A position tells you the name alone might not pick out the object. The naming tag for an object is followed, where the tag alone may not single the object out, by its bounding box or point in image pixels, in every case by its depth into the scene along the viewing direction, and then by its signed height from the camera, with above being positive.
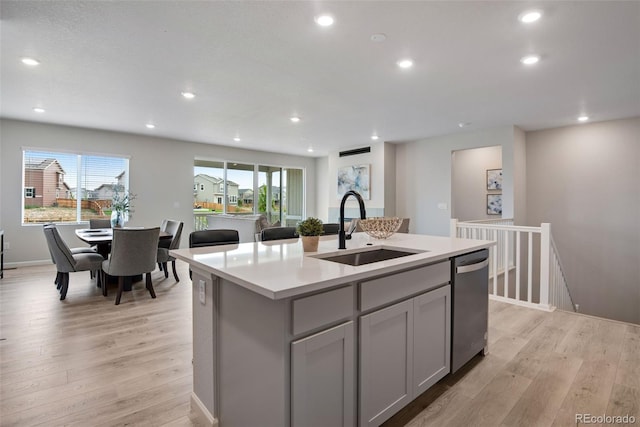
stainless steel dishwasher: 2.02 -0.65
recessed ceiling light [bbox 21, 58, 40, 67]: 3.13 +1.49
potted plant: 1.94 -0.14
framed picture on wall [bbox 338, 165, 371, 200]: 7.78 +0.78
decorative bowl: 2.40 -0.12
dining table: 3.99 -0.39
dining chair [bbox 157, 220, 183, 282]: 4.62 -0.55
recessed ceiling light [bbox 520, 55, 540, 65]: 3.05 +1.48
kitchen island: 1.21 -0.57
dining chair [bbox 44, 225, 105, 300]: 3.65 -0.60
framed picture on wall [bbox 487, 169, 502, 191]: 6.98 +0.69
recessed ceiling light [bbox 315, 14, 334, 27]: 2.40 +1.46
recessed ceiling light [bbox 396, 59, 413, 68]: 3.12 +1.48
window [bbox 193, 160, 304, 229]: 7.84 +0.54
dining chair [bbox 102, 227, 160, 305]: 3.57 -0.49
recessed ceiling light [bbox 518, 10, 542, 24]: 2.35 +1.47
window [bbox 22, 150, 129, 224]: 5.75 +0.49
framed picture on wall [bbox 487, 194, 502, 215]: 6.93 +0.13
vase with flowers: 4.68 -0.07
